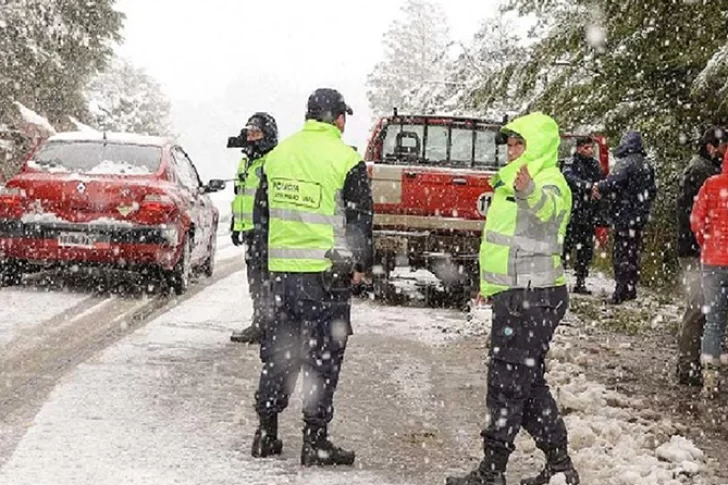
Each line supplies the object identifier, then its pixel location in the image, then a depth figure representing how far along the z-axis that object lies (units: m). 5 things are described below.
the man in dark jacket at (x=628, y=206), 11.51
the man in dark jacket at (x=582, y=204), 12.74
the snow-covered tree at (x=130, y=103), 55.72
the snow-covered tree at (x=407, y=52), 70.88
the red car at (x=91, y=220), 10.75
